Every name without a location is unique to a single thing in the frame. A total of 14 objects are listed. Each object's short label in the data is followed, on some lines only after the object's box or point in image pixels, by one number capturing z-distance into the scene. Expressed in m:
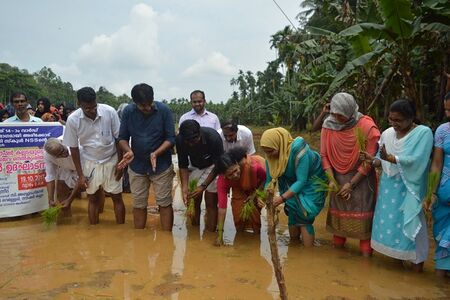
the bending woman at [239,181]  4.05
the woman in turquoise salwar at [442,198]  3.30
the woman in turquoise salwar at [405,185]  3.42
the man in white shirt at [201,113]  5.79
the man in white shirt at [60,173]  4.95
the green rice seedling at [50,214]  4.75
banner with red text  5.23
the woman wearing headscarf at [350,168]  3.82
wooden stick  2.27
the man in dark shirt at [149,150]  4.67
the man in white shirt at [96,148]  4.80
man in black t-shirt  4.28
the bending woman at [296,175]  4.05
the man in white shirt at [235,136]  4.96
